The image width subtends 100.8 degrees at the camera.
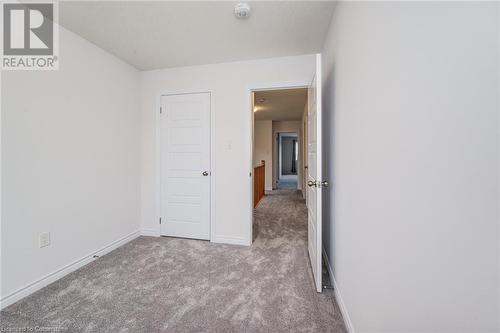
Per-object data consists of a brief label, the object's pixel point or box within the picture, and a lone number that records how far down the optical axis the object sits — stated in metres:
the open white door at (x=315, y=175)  1.66
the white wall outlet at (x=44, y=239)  1.81
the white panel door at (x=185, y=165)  2.83
